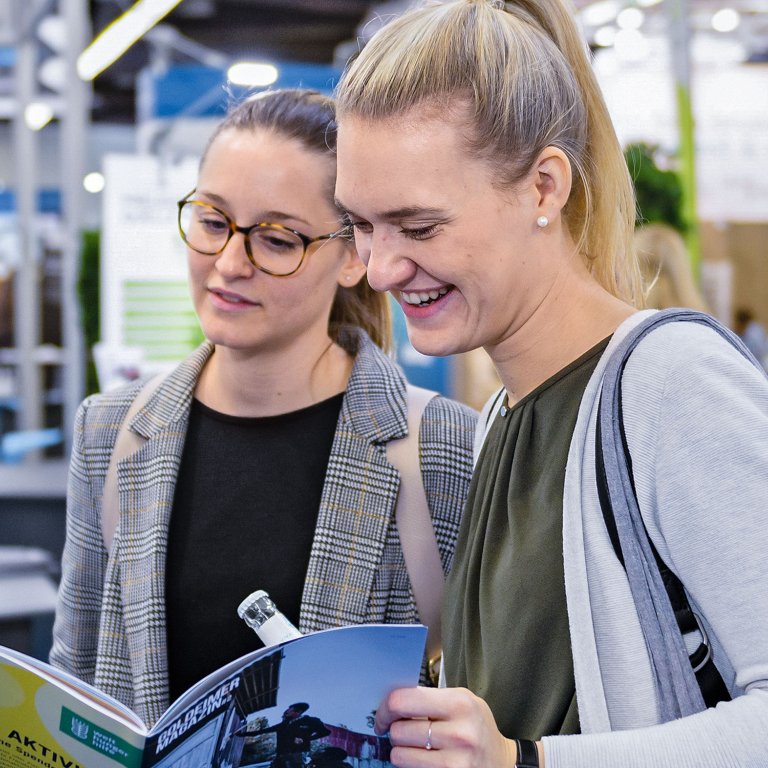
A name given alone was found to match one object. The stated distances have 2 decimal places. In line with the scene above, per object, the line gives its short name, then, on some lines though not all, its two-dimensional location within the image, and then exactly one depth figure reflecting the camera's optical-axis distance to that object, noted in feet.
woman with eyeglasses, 5.63
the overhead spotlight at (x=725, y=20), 19.44
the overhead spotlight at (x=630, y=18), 18.80
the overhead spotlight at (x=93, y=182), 26.56
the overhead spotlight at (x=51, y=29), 28.04
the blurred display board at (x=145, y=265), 20.47
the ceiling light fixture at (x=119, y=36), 19.30
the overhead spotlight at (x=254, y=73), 21.47
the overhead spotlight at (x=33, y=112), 28.99
